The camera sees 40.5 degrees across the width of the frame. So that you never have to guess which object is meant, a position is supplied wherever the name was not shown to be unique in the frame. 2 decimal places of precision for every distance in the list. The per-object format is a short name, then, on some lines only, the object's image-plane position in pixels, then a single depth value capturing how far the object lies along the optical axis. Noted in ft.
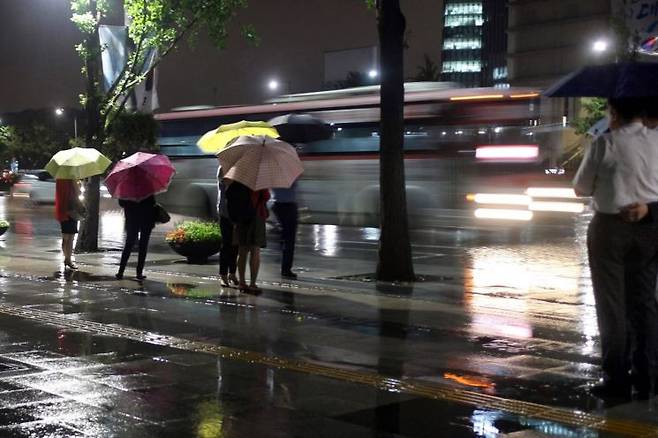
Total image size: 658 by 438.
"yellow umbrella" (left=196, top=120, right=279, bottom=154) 45.88
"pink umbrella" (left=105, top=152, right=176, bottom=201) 41.83
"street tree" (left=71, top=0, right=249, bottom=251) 57.72
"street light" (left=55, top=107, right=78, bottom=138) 223.79
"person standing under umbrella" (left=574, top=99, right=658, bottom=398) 19.62
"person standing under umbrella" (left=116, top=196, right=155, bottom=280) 42.57
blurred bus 73.41
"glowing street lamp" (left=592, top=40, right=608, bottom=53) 141.77
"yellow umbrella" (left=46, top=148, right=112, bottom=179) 46.29
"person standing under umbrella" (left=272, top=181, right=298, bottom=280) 42.47
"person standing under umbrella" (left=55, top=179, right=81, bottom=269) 46.57
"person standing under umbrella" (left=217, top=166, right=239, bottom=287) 39.70
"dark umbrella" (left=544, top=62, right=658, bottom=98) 20.34
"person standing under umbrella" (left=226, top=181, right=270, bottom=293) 36.50
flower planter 49.03
